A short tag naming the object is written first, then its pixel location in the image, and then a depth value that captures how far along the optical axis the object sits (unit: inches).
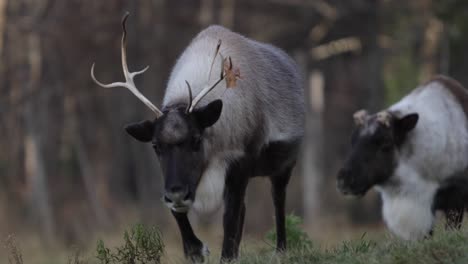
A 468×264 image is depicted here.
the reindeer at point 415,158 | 916.0
